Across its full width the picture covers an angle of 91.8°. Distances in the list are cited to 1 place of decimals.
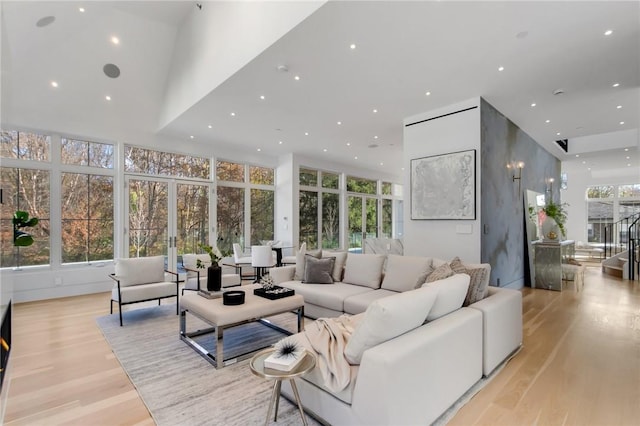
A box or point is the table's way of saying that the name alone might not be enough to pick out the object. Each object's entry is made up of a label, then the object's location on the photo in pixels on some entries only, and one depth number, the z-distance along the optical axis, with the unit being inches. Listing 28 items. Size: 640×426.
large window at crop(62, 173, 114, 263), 224.4
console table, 233.3
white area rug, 83.7
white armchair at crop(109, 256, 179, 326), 162.7
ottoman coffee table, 113.7
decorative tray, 137.9
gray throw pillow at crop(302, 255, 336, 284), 175.2
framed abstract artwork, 186.9
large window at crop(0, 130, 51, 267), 202.7
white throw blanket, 73.2
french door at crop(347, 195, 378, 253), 403.9
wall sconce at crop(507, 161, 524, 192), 230.2
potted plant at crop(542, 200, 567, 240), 250.4
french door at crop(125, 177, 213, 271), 253.0
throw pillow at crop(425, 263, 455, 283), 117.6
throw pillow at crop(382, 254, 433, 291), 147.5
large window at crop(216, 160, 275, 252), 308.0
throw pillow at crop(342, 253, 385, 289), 166.4
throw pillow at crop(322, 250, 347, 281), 182.4
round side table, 67.1
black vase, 142.3
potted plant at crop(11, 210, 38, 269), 156.1
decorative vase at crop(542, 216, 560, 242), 261.6
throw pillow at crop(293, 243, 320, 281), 187.8
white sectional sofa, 66.5
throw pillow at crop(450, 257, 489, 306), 112.7
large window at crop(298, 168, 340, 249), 353.1
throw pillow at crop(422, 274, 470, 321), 90.9
